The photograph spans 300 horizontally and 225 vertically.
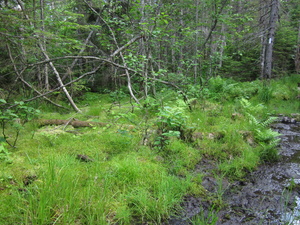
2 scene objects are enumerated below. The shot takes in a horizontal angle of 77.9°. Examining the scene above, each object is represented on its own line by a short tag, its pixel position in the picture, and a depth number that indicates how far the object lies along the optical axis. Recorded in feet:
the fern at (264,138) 11.65
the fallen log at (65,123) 14.83
